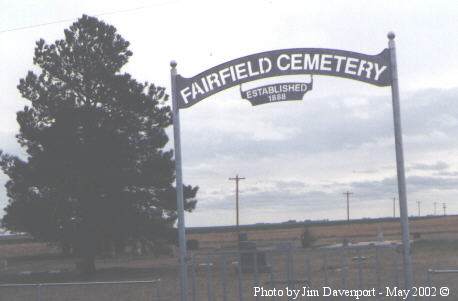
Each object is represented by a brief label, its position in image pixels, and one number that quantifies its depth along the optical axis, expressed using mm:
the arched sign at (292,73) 12289
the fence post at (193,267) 12984
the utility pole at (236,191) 81962
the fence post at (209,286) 13847
